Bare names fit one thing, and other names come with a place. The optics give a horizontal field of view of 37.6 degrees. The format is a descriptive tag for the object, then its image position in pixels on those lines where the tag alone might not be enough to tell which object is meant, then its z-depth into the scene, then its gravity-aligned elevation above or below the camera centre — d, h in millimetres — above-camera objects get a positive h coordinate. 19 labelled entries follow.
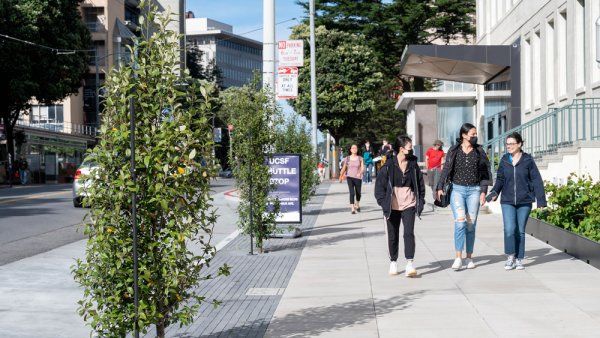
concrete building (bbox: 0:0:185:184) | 57125 +3681
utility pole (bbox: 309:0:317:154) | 38625 +3755
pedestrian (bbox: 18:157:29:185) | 52594 -746
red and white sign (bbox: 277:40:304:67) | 25047 +2926
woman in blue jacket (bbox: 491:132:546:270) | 11172 -522
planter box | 11078 -1268
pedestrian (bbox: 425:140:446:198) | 23219 -124
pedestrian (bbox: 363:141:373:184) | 43562 -499
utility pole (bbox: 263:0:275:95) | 17938 +2427
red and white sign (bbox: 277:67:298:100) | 23859 +2007
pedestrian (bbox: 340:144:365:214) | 22156 -494
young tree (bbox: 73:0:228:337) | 5613 -206
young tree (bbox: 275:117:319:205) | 20906 +232
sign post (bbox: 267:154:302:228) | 15258 -520
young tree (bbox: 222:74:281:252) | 13430 -51
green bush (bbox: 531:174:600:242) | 12242 -746
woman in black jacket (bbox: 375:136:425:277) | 10805 -474
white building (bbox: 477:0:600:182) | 17188 +2110
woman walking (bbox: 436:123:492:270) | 11203 -357
